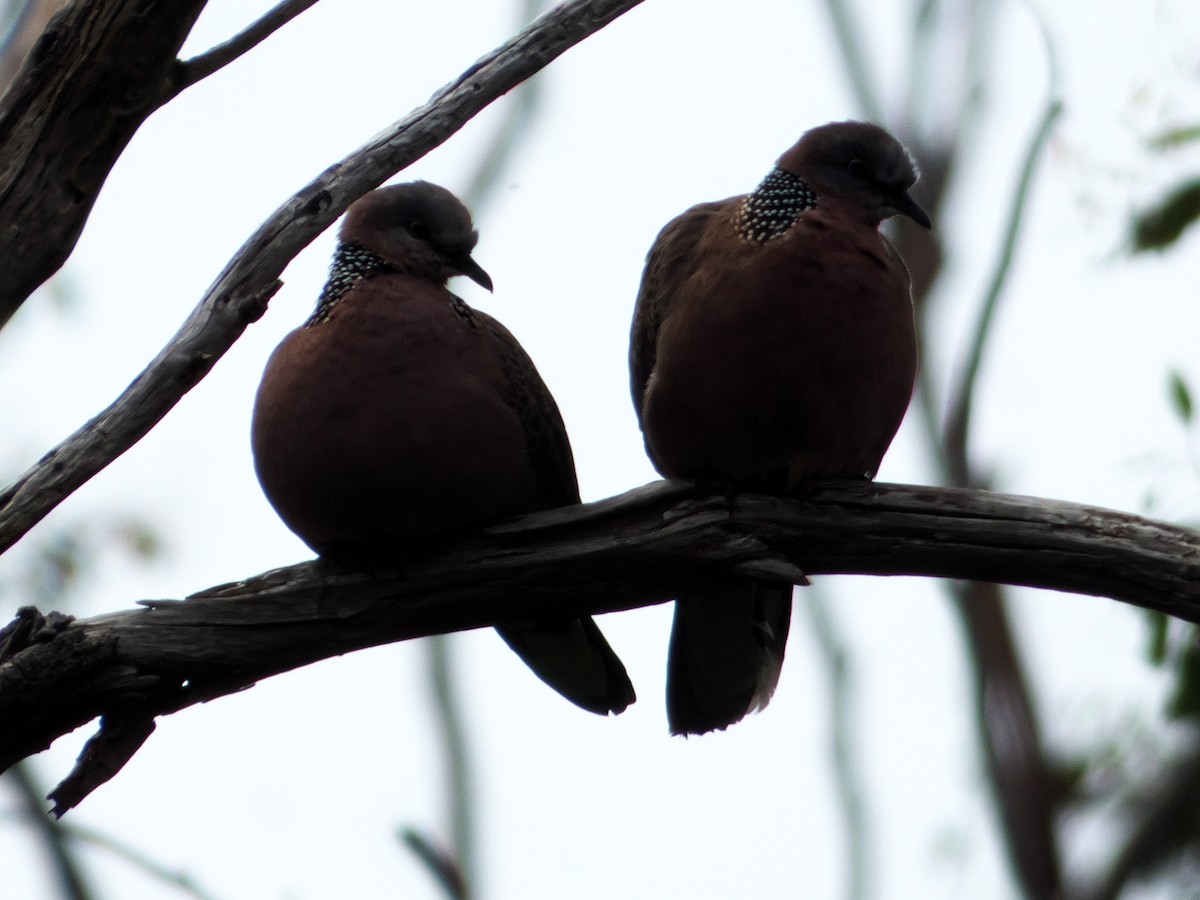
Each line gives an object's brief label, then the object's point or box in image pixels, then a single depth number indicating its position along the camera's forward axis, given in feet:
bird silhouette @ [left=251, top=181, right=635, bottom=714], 27.30
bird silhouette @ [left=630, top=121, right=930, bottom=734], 27.66
